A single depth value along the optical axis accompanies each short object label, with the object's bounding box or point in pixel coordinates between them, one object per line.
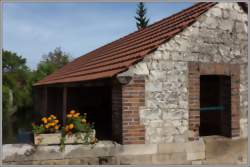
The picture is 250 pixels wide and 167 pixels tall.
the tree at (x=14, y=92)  23.61
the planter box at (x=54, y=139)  5.11
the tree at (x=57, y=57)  56.56
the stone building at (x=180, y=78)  5.31
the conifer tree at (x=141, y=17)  32.53
